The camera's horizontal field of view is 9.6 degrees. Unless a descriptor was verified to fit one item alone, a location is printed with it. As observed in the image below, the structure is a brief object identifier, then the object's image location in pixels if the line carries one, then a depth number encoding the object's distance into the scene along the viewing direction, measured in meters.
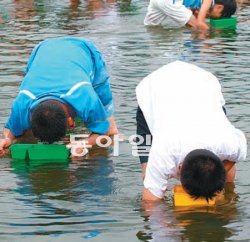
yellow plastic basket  9.95
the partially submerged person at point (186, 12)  24.25
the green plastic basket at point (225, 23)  24.54
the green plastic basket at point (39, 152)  12.19
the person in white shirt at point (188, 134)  9.25
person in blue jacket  11.33
